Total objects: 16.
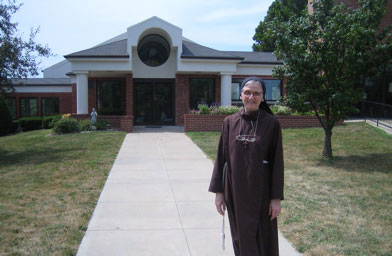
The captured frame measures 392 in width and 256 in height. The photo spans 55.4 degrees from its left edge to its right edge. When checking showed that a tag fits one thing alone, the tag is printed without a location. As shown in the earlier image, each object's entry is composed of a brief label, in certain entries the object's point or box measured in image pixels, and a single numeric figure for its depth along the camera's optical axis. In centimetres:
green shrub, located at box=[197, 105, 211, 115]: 1708
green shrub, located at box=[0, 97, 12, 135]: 2311
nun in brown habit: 318
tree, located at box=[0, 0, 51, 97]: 1251
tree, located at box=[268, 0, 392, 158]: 956
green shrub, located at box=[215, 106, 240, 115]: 1714
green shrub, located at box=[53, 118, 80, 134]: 1706
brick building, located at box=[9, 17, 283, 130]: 1853
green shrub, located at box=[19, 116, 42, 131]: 2598
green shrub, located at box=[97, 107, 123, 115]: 2069
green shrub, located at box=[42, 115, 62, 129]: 2477
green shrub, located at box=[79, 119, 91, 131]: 1738
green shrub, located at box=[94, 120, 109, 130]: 1761
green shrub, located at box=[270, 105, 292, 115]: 1744
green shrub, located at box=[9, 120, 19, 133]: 2569
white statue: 1749
